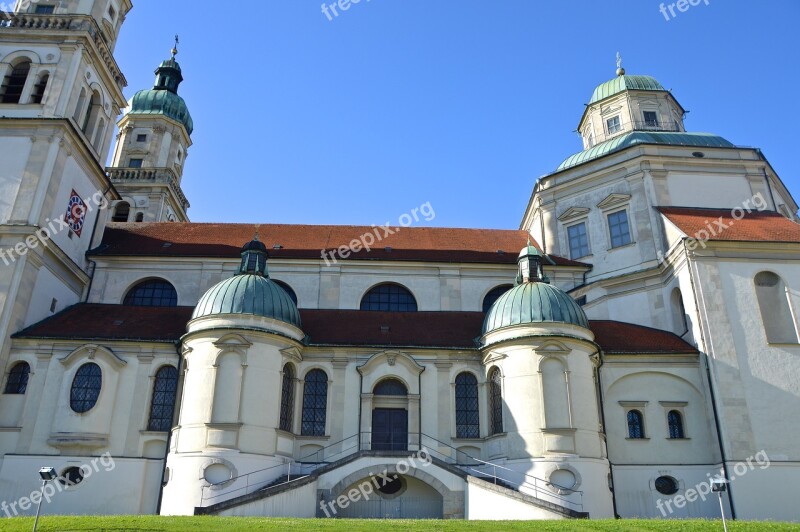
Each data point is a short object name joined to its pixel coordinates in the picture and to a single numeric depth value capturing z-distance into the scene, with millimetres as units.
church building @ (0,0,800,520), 20625
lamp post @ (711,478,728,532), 14766
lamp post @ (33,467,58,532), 14680
